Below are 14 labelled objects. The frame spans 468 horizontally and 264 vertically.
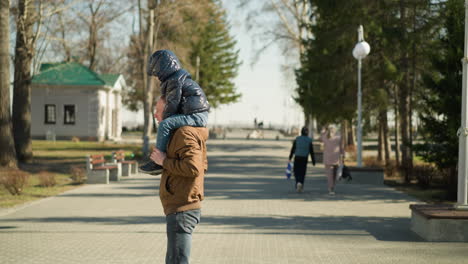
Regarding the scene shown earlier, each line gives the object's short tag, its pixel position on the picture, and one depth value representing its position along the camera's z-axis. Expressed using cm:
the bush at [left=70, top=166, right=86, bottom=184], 1852
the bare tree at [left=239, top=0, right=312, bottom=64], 4044
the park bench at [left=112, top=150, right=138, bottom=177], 2147
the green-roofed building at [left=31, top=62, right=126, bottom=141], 4781
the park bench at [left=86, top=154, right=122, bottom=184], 1854
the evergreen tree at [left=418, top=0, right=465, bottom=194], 1452
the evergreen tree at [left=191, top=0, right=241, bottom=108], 7700
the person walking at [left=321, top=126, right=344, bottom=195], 1592
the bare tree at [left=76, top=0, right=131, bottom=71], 2600
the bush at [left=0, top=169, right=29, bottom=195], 1509
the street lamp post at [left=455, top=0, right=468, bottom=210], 943
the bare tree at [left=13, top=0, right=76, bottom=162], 2284
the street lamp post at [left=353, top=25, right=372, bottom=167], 1950
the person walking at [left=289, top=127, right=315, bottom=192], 1617
